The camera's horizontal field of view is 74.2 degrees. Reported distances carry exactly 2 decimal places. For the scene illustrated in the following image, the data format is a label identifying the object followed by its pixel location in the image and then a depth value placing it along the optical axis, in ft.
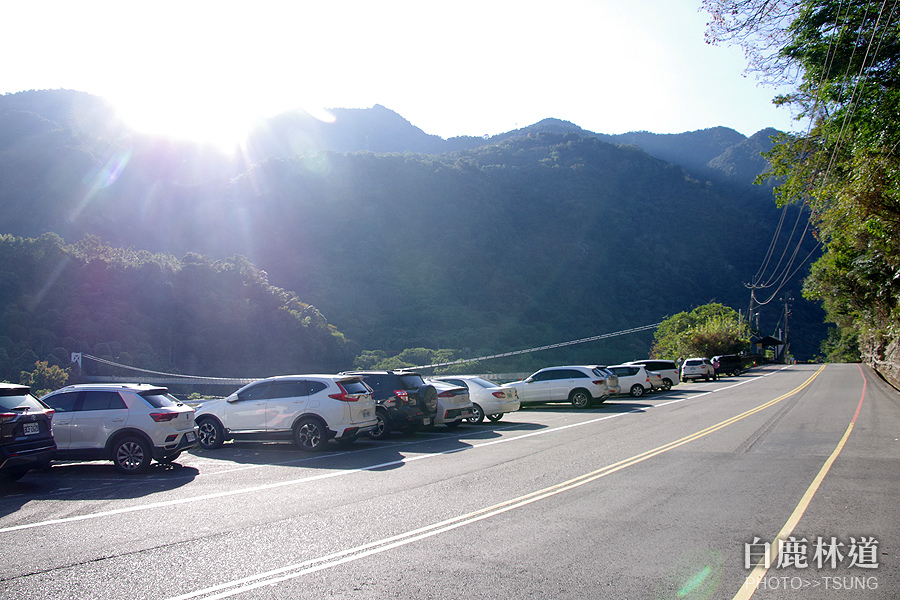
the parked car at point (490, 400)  58.08
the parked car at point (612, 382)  77.15
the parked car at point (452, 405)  51.39
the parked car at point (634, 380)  91.76
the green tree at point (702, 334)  194.80
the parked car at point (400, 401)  47.14
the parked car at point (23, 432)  28.43
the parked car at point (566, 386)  73.67
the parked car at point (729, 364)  158.30
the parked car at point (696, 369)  135.44
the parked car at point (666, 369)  105.91
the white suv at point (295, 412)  40.47
